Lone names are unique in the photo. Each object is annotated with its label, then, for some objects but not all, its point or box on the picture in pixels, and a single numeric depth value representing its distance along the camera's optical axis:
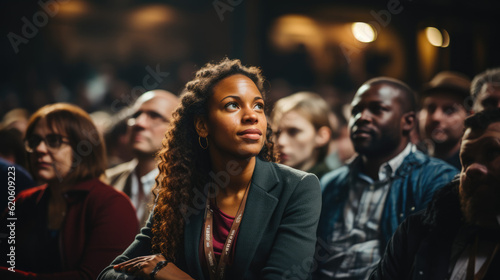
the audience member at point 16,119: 4.50
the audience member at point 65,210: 2.89
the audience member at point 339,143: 4.06
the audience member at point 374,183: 2.96
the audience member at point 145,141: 3.77
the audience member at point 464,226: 2.14
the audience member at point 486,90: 3.25
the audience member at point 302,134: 3.75
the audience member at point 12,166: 3.54
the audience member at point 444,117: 3.52
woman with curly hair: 2.36
